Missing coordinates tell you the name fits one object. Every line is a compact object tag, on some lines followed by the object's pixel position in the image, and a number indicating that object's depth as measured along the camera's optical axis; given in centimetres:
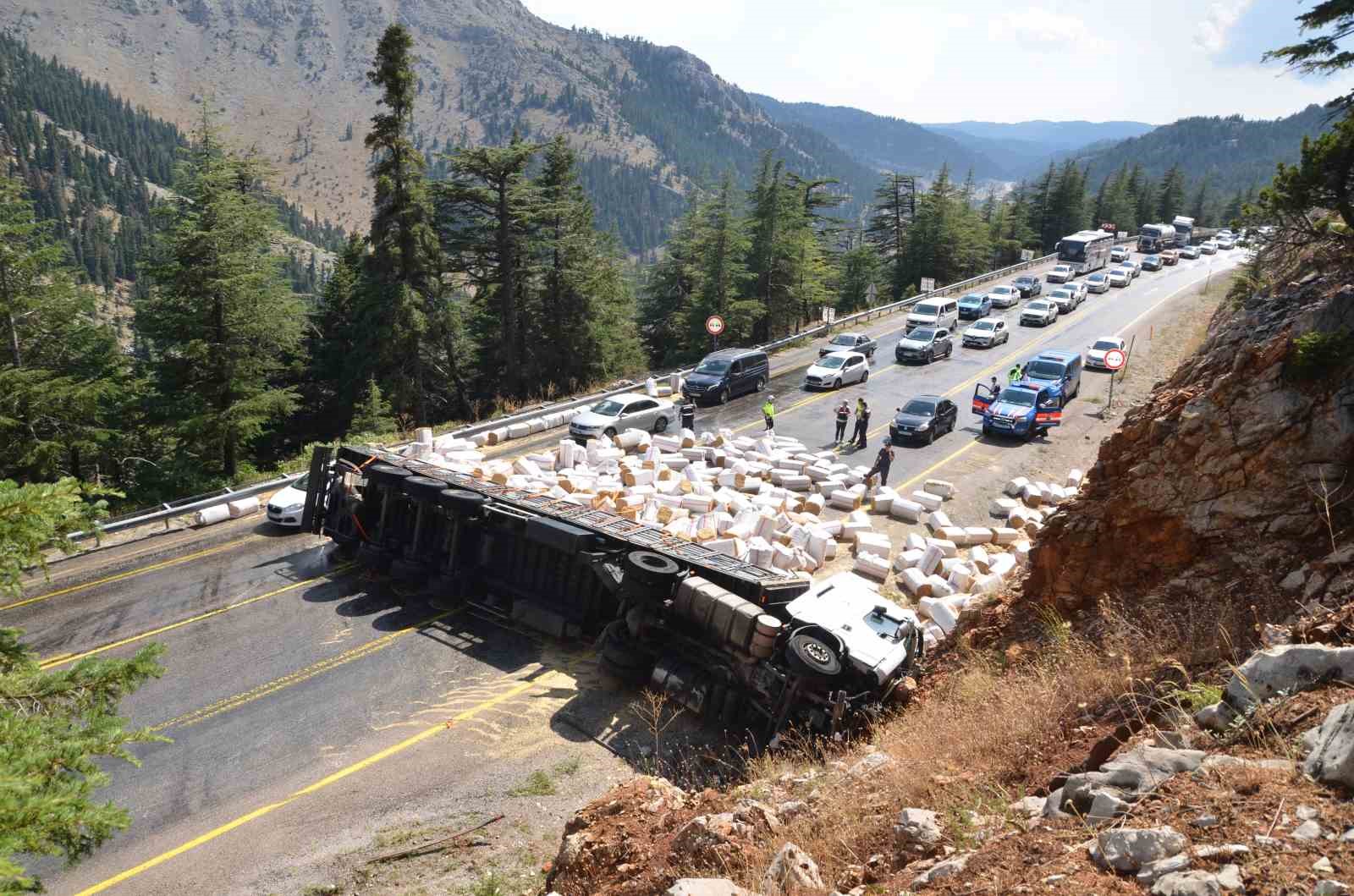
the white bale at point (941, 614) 1384
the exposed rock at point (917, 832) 570
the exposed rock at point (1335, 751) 420
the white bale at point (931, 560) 1689
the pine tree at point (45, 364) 2822
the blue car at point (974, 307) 5306
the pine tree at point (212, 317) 3053
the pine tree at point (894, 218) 8244
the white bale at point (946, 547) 1734
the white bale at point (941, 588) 1602
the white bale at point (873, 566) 1711
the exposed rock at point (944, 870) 507
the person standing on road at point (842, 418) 2748
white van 4634
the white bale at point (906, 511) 2097
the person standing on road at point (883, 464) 2272
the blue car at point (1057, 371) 3177
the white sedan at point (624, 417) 2561
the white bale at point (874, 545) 1794
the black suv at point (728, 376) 3266
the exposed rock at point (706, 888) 560
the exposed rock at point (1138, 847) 423
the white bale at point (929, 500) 2120
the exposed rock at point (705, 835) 671
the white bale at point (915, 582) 1623
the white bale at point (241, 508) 2098
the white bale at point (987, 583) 1528
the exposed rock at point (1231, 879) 383
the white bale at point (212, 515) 2050
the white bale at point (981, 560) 1675
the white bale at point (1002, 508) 2150
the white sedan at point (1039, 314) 5109
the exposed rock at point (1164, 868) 411
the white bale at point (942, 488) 2252
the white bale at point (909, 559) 1723
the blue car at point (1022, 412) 2848
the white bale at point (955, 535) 1909
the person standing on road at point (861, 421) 2716
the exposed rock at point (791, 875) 568
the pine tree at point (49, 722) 500
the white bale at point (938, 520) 1955
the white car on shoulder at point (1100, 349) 3909
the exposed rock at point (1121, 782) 492
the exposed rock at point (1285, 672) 516
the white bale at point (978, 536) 1914
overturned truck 1086
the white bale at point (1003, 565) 1623
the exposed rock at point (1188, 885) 385
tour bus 7369
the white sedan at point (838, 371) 3519
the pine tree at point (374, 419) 3528
